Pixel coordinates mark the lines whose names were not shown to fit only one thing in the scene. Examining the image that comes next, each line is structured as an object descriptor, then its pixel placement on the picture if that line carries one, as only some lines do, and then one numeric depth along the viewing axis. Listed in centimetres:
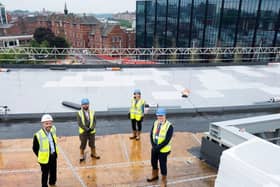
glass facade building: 3325
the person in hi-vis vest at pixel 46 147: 421
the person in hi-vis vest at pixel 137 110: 607
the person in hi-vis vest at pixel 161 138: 455
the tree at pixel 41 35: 5938
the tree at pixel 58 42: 5825
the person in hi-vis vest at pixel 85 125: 521
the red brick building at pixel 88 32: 6631
